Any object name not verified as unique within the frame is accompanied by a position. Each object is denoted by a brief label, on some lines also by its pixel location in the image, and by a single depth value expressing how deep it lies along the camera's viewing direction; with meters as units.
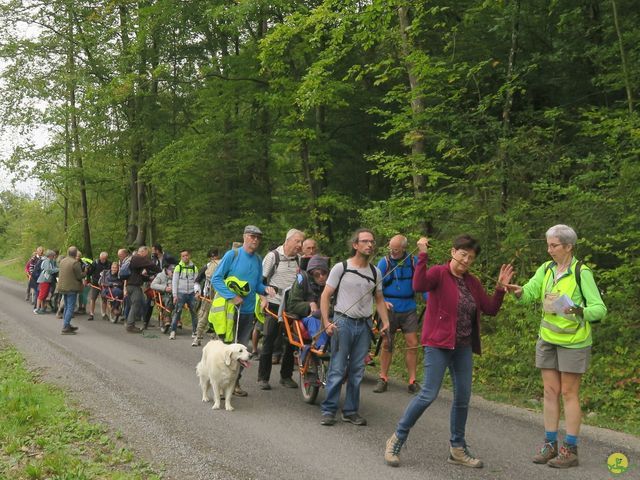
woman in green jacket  5.15
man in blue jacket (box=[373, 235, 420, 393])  8.37
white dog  7.18
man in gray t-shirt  6.50
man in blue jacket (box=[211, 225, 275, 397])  7.97
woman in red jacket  5.12
